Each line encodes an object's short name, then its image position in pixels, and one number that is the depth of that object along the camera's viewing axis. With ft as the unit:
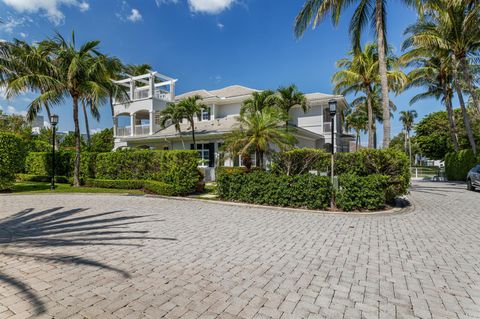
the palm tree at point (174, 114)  64.90
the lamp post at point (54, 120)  55.08
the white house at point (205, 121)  71.46
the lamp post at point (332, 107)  33.95
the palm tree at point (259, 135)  40.70
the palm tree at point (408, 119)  201.05
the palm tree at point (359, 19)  42.88
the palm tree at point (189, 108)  64.34
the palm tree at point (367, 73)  70.23
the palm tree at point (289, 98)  66.28
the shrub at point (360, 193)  30.76
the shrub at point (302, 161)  37.88
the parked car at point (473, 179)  50.06
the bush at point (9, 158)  47.39
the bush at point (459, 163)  73.77
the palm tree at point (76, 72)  49.47
